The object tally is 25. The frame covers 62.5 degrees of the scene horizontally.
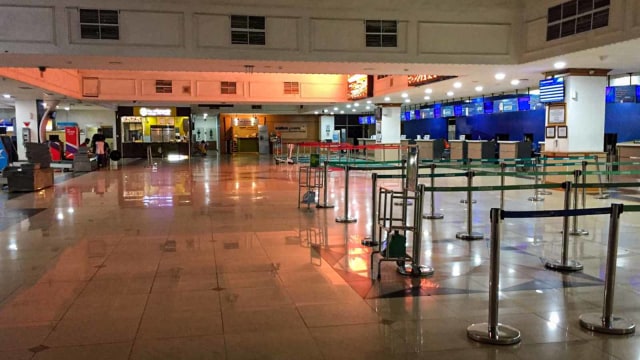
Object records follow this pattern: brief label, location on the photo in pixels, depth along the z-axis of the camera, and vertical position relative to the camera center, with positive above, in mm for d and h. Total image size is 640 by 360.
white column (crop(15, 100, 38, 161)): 26328 +897
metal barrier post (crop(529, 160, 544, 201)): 12712 -1506
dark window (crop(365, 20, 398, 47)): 13570 +2645
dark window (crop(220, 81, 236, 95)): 27516 +2508
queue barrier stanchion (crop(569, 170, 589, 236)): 8086 -1479
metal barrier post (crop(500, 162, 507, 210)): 10031 -1058
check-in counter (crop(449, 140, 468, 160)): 26609 -677
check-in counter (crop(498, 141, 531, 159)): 21703 -539
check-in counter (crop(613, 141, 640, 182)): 16241 -590
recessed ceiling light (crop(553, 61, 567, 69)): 13469 +1873
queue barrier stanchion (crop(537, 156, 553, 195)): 14070 -1493
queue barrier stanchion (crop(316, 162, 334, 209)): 11148 -1469
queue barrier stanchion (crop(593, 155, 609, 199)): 12952 -1465
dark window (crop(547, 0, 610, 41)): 11039 +2632
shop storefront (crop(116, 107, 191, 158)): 33625 +269
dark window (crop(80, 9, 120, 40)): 12312 +2591
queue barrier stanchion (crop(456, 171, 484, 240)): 8070 -1532
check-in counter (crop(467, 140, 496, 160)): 24234 -636
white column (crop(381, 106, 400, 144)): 29000 +638
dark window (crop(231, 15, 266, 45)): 12977 +2606
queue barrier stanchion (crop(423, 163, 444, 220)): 10000 -1529
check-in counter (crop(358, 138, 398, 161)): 28125 -1081
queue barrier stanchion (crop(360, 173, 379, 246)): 7051 -1441
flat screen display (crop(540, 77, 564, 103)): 14594 +1294
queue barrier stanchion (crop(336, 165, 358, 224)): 9468 -1508
